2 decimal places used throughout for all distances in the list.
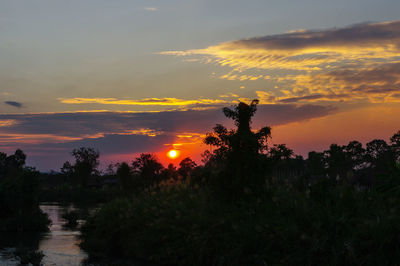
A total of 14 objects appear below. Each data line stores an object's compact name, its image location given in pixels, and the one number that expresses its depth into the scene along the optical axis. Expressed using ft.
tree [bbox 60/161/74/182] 434.38
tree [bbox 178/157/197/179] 303.48
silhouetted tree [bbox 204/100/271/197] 53.26
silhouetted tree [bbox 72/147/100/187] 386.13
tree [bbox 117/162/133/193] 240.20
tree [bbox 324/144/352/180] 239.77
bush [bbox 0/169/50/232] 95.86
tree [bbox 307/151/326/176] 250.78
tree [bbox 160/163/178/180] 255.06
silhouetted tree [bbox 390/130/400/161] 250.16
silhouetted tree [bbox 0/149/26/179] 377.05
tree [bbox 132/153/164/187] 273.95
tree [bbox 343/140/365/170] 274.77
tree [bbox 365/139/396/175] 272.84
